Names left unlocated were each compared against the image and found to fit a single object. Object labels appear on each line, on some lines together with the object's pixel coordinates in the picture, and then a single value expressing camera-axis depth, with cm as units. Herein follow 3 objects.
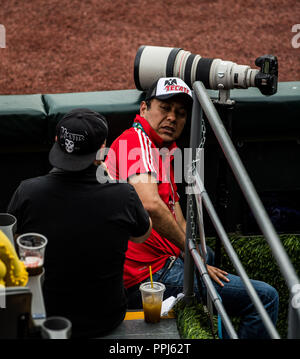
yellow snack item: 455
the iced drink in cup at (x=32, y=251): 488
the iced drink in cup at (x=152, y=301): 569
